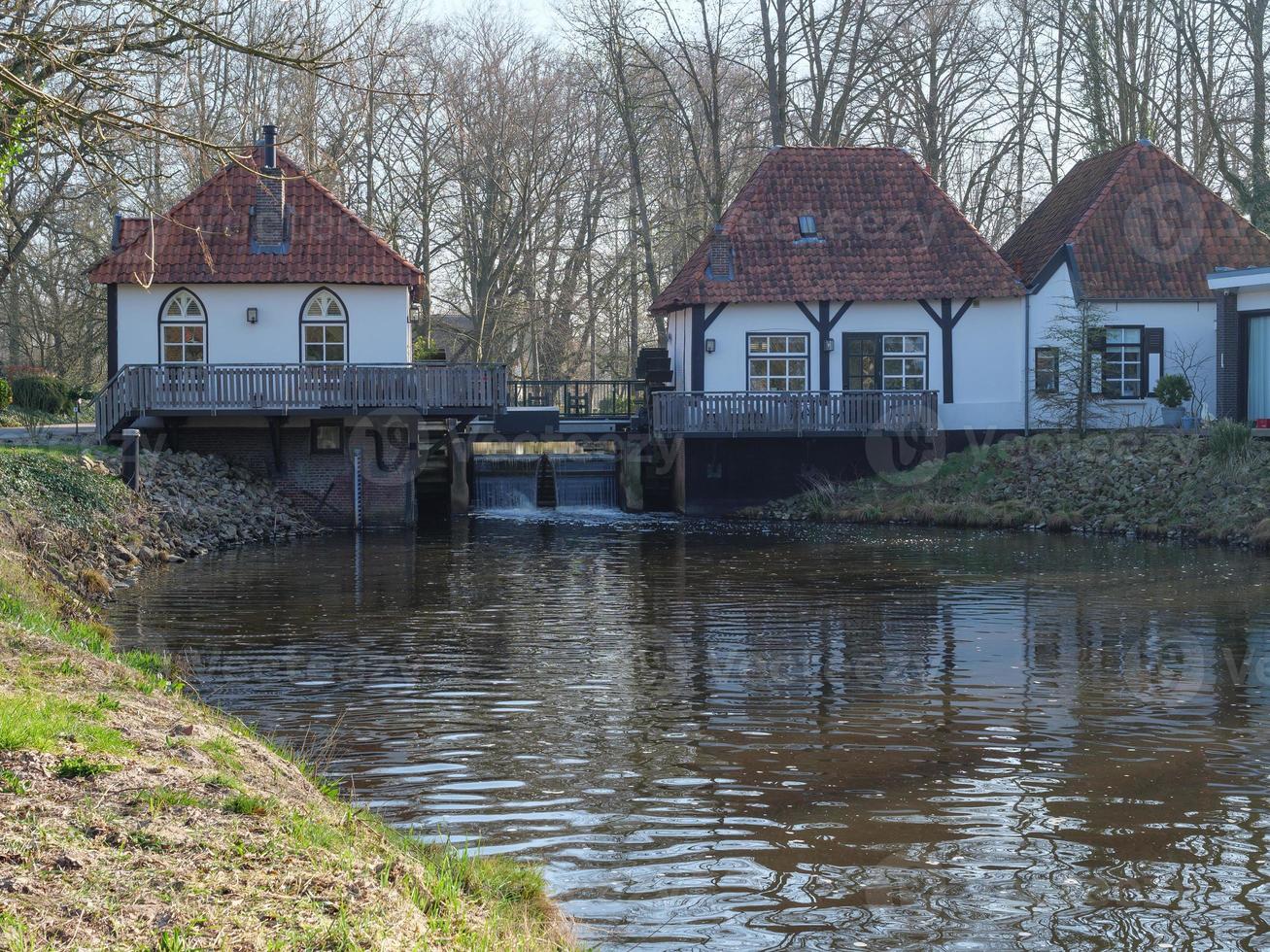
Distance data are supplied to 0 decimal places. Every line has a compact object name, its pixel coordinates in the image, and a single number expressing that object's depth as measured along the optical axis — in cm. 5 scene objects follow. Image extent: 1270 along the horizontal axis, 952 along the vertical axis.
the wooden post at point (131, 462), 2325
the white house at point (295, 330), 2705
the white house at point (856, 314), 2972
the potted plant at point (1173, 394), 2856
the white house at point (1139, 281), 2980
